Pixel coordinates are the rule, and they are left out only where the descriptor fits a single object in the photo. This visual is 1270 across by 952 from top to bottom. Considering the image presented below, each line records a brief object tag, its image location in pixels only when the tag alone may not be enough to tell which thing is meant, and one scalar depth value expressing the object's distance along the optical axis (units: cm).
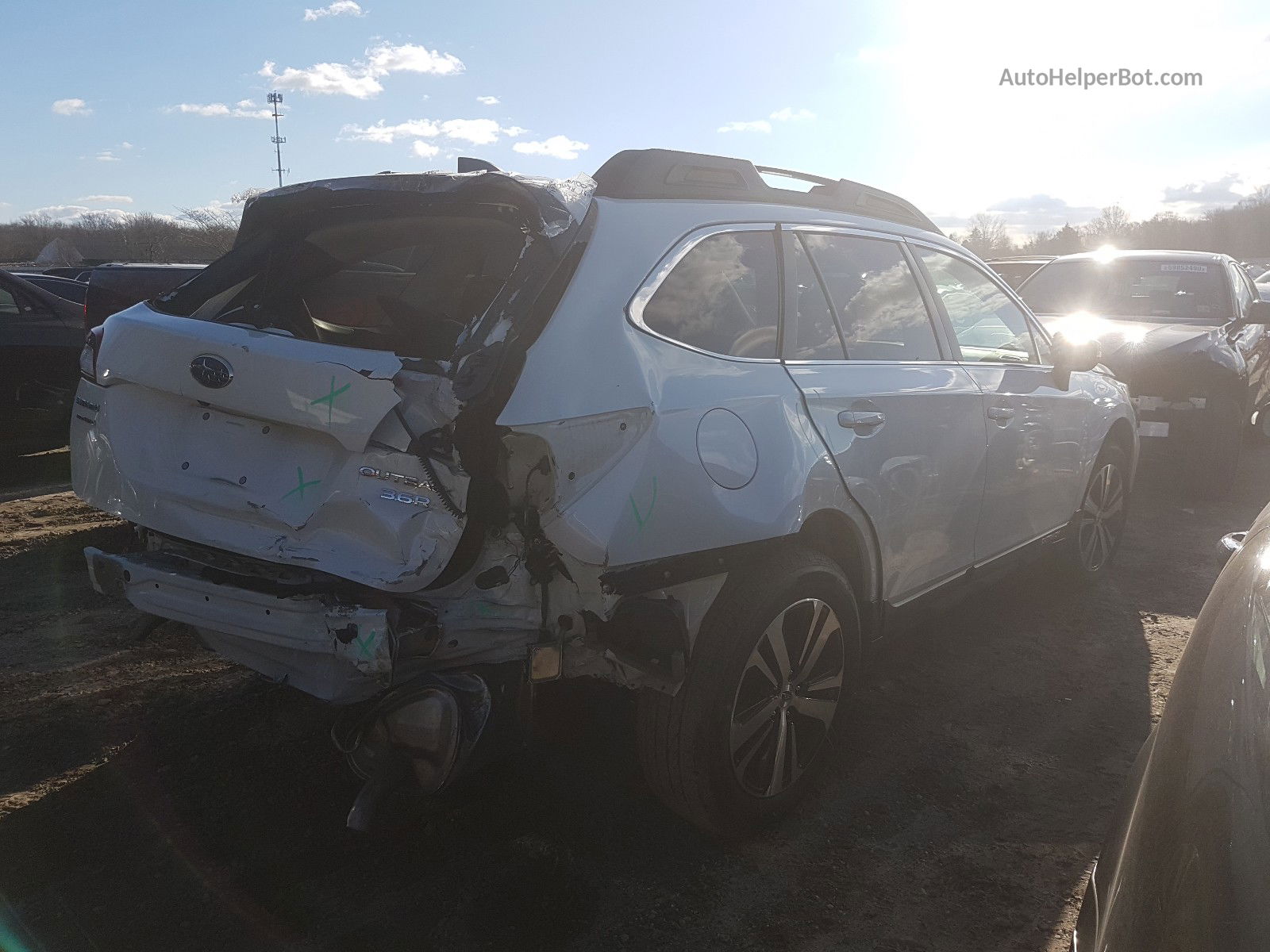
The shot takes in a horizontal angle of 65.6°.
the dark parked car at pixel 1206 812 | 123
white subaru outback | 232
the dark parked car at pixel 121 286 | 868
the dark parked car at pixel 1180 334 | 728
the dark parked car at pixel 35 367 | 804
